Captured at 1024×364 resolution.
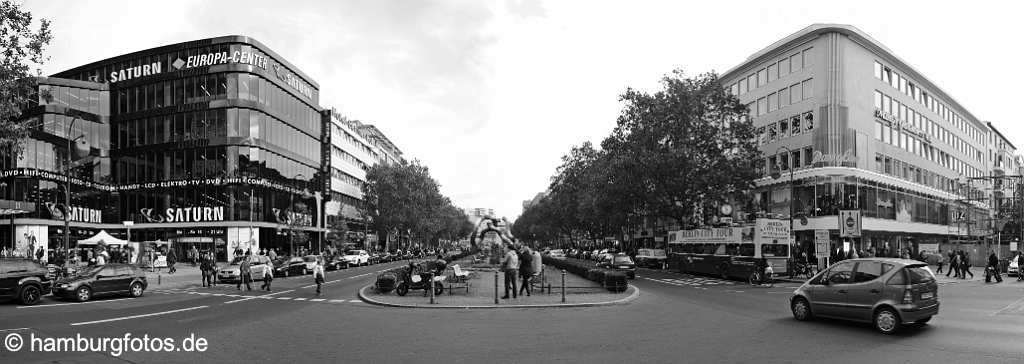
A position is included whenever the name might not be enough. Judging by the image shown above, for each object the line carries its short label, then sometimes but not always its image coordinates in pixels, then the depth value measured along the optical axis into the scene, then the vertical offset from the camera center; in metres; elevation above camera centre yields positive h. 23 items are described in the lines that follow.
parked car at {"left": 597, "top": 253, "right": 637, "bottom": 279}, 38.81 -4.22
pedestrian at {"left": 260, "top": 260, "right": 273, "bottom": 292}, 27.67 -3.43
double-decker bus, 32.09 -2.81
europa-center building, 59.47 +4.84
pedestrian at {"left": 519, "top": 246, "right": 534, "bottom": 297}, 21.98 -2.44
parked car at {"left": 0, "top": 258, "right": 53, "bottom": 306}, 21.38 -2.79
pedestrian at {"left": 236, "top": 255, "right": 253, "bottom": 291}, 27.97 -3.34
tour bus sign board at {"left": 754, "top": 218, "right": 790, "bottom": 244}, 32.09 -1.68
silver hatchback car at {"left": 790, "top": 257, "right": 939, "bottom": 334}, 12.78 -2.06
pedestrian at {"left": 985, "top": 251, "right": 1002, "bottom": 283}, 30.72 -3.56
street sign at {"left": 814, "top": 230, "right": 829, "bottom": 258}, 34.09 -2.56
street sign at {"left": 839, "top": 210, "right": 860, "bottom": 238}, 37.89 -1.64
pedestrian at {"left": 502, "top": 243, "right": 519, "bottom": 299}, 20.52 -2.25
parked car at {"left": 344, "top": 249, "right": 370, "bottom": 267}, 56.97 -5.46
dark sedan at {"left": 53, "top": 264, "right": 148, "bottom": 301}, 22.66 -3.11
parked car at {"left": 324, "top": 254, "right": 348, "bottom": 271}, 51.32 -5.35
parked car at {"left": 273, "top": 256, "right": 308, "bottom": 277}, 40.81 -4.46
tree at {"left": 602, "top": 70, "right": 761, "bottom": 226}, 46.84 +3.88
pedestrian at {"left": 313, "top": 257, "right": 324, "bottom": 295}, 24.56 -2.97
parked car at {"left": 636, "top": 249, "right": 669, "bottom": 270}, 50.59 -5.02
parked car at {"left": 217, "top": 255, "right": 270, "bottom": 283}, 34.06 -3.96
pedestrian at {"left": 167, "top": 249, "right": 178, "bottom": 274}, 42.46 -4.19
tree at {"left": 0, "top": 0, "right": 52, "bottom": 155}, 20.47 +4.53
